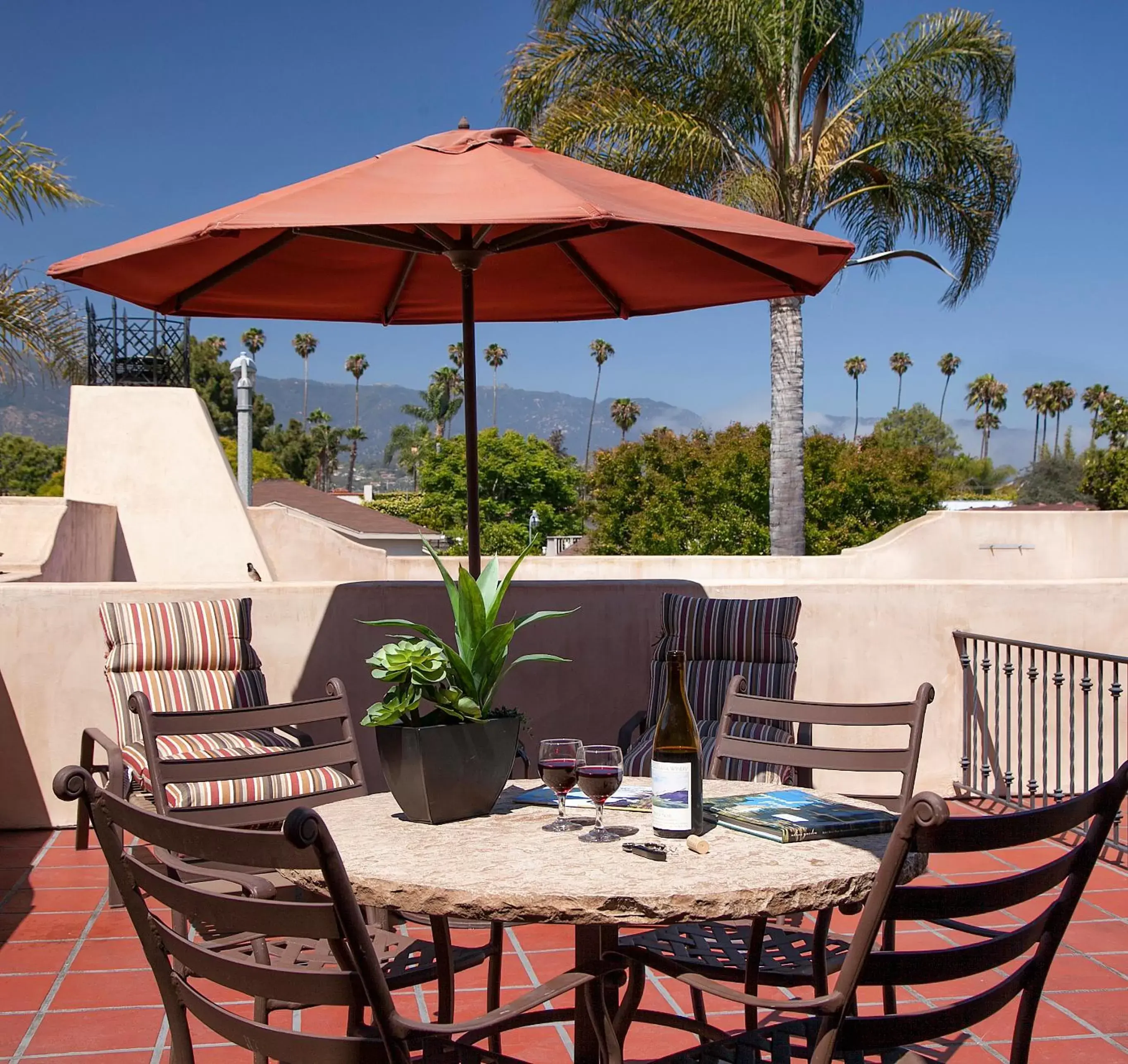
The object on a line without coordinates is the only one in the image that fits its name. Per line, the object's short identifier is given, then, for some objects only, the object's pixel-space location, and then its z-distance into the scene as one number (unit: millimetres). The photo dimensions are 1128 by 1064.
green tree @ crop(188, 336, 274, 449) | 59406
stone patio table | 1893
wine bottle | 2275
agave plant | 2377
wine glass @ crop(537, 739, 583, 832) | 2330
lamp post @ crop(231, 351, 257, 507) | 16828
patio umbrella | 3234
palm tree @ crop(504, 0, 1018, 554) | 14586
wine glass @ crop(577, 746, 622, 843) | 2275
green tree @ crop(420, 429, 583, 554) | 48594
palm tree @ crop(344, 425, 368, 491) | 77562
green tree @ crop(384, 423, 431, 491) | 80625
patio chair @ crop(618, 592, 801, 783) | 5250
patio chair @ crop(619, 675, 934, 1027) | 2393
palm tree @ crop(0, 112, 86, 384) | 10000
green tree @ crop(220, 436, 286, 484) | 48062
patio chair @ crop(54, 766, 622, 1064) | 1638
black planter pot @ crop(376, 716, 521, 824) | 2375
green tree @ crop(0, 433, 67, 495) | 54938
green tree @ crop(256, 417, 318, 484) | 62250
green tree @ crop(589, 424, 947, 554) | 23531
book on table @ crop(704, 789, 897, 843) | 2275
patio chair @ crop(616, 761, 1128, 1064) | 1678
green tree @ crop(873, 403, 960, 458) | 80062
